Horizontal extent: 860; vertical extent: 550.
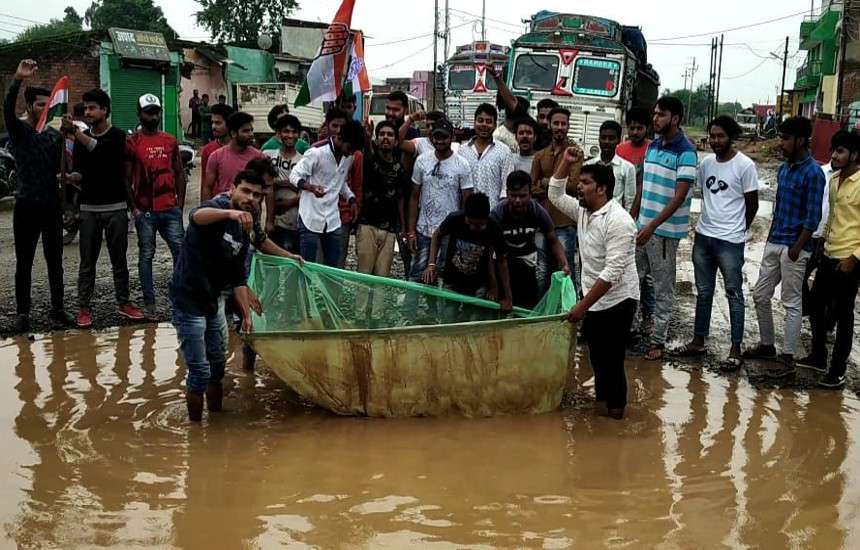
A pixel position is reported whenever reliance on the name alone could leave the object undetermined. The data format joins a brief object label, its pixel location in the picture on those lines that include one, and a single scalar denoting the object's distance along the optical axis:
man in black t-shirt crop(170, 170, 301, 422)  4.52
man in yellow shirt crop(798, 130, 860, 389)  5.52
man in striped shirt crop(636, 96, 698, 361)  6.00
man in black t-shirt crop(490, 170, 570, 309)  5.66
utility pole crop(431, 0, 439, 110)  40.28
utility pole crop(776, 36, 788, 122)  52.30
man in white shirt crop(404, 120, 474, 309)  6.28
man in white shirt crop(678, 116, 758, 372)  5.94
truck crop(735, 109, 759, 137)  54.81
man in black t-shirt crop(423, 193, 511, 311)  5.45
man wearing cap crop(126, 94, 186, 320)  6.60
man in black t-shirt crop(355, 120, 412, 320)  6.46
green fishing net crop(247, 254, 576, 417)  4.66
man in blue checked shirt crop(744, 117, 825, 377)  5.68
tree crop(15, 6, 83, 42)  56.12
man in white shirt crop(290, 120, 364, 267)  6.16
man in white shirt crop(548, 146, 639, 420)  4.68
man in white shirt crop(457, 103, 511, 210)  6.42
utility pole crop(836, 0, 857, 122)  25.80
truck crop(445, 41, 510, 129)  19.20
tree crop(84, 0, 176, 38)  56.06
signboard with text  24.36
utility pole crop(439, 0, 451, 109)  42.99
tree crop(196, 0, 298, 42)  55.31
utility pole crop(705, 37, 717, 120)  55.81
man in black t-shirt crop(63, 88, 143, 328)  6.51
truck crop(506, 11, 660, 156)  15.68
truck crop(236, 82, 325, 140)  24.45
